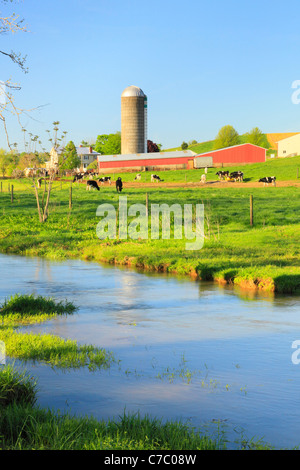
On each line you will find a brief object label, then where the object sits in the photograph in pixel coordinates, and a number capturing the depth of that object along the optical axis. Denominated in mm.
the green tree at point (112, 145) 157000
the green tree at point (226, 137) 155125
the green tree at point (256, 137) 156250
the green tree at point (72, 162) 130050
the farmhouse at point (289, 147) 112500
